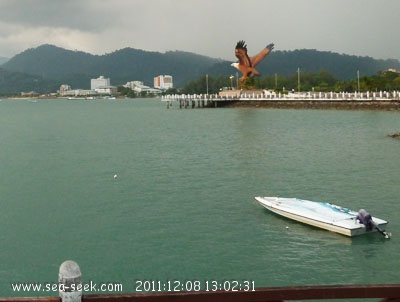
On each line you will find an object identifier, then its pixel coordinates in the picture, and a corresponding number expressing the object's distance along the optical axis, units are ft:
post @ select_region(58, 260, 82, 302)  11.76
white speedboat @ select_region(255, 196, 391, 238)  45.78
